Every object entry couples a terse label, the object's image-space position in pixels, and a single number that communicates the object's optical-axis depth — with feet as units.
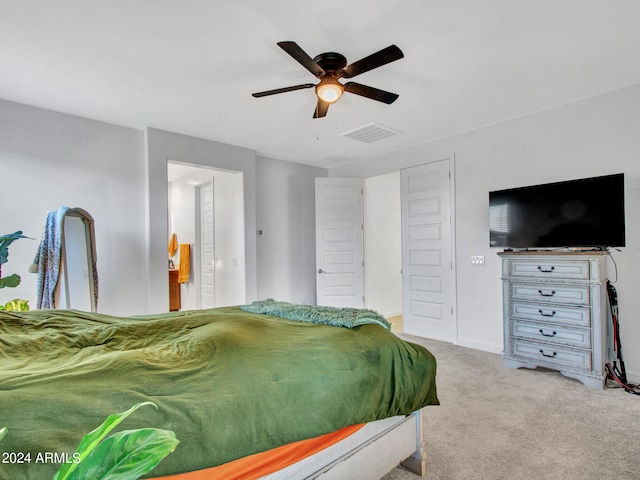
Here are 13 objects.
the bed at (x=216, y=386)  3.03
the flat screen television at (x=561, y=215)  9.31
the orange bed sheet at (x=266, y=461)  3.35
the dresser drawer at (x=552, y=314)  9.41
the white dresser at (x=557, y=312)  9.20
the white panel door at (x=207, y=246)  18.07
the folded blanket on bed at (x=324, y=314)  5.85
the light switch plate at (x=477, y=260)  12.94
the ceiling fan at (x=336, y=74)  6.81
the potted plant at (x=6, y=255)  7.52
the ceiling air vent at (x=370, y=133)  12.66
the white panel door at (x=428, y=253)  13.98
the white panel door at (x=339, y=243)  16.93
